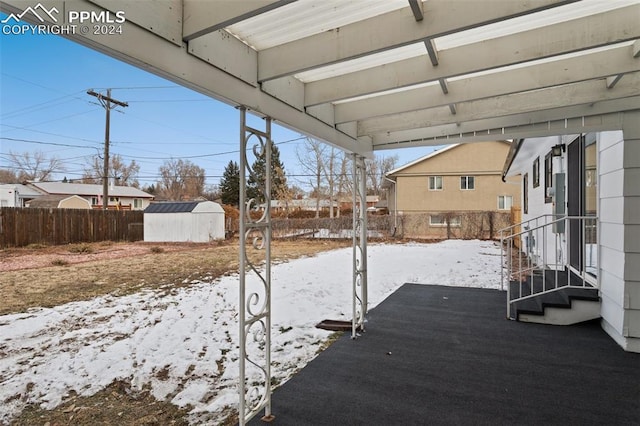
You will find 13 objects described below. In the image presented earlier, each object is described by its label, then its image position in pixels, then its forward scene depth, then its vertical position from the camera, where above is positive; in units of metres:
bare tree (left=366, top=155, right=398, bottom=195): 30.34 +3.62
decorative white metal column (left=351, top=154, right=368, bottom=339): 3.90 -0.13
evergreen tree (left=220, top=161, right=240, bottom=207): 27.53 +1.95
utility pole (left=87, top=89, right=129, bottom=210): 15.84 +4.30
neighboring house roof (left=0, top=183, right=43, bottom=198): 19.88 +1.29
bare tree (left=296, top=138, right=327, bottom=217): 22.75 +3.02
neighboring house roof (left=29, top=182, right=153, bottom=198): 24.76 +1.62
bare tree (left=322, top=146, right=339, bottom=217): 22.69 +2.61
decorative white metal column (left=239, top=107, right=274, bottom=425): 2.06 -0.16
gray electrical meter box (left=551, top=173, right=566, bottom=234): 5.15 +0.16
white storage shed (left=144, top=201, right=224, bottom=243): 15.31 -0.54
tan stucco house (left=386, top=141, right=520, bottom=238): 16.14 +1.01
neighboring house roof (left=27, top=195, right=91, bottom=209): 22.06 +0.61
